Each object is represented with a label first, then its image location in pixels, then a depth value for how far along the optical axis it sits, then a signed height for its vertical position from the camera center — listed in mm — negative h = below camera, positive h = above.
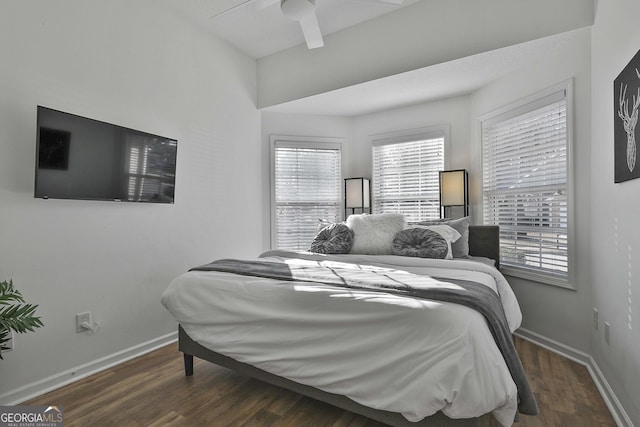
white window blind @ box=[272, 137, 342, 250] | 4426 +410
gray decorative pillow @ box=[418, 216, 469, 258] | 3088 -160
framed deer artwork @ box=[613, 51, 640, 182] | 1593 +544
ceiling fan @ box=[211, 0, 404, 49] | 2348 +1535
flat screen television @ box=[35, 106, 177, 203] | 2109 +405
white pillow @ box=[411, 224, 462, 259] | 2921 -118
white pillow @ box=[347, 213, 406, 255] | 3119 -128
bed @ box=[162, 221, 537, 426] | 1354 -612
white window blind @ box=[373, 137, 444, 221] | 4113 +556
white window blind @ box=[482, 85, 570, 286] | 2785 +345
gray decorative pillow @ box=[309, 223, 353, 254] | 3188 -218
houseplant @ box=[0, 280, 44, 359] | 1701 -550
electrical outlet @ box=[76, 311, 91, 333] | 2408 -780
